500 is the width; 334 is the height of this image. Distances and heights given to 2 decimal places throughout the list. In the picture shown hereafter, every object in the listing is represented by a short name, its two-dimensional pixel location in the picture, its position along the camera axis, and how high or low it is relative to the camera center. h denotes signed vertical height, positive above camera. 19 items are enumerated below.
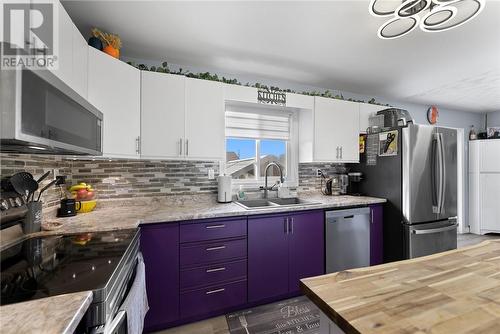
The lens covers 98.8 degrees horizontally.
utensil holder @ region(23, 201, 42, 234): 1.27 -0.30
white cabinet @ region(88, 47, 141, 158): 1.54 +0.54
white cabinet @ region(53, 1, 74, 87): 1.08 +0.64
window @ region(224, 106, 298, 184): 2.64 +0.34
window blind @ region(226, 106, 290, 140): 2.63 +0.58
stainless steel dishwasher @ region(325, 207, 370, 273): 2.23 -0.75
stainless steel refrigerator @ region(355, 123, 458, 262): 2.43 -0.23
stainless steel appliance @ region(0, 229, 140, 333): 0.75 -0.41
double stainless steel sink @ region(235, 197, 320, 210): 2.46 -0.39
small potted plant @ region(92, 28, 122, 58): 1.64 +1.00
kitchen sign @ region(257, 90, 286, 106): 2.35 +0.81
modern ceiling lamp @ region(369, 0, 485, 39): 1.24 +0.98
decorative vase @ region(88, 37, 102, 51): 1.59 +0.94
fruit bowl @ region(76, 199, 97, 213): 1.73 -0.31
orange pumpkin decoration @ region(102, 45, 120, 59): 1.65 +0.92
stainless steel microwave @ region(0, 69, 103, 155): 0.61 +0.20
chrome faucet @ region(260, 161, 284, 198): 2.58 -0.09
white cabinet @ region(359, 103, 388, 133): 2.88 +0.76
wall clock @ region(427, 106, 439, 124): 3.89 +1.01
